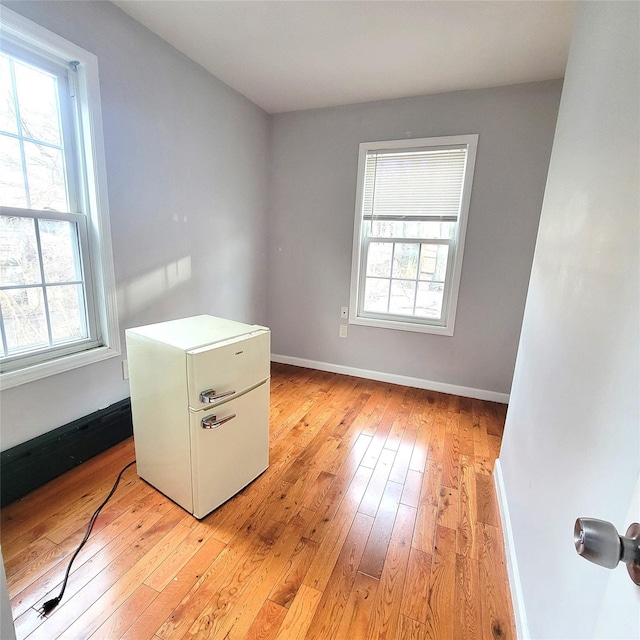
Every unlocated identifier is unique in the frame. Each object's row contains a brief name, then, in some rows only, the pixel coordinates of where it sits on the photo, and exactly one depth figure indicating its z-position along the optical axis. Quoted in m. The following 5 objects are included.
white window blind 2.71
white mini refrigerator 1.40
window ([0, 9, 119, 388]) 1.55
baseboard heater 1.56
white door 0.64
